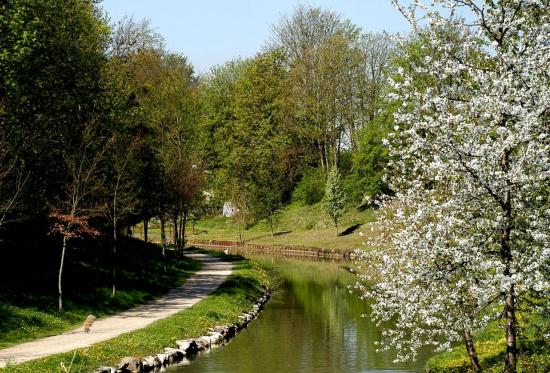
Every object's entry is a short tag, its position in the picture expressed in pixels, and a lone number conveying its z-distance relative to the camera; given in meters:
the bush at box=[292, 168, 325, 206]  94.88
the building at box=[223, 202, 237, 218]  107.91
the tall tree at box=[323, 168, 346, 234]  80.62
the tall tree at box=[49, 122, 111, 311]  31.72
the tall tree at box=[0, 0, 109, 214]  33.09
